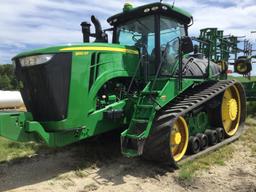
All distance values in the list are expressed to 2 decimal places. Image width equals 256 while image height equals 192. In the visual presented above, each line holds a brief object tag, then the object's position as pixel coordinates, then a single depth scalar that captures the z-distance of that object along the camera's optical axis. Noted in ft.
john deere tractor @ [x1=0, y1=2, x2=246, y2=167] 10.26
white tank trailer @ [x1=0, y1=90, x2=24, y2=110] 33.22
